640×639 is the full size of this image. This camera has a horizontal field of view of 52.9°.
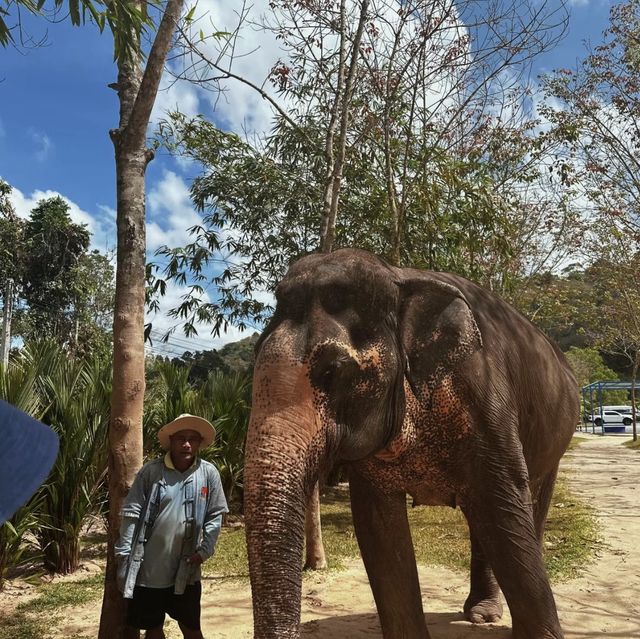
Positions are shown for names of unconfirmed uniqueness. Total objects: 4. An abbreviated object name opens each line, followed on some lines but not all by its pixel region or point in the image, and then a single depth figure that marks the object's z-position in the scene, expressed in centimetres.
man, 351
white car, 3672
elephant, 245
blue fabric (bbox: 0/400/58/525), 70
